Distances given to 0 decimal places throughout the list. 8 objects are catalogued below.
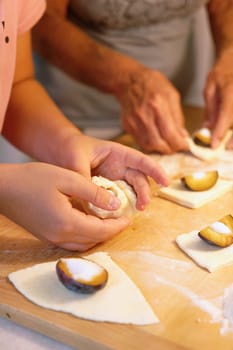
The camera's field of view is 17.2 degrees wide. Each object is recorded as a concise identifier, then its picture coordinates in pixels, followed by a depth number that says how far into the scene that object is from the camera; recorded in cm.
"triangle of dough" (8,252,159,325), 64
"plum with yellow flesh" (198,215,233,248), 74
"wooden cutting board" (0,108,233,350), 62
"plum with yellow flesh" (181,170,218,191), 86
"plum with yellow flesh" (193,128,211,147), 99
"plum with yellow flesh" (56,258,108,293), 66
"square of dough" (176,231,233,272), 72
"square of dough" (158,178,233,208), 84
